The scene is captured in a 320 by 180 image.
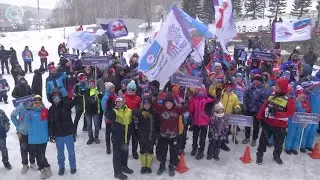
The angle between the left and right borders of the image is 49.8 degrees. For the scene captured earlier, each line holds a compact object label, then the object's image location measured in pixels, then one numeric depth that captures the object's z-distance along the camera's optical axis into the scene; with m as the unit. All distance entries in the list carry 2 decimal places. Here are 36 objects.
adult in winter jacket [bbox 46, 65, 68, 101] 9.86
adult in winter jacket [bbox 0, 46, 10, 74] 19.72
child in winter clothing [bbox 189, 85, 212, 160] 7.75
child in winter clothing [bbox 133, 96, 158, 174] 6.90
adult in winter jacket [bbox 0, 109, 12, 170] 7.06
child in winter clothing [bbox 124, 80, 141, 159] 7.50
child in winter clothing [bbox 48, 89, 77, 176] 6.75
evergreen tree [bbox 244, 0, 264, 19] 59.81
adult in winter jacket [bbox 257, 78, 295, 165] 7.38
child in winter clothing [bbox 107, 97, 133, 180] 6.85
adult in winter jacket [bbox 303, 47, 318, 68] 14.79
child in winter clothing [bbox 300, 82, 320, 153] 8.45
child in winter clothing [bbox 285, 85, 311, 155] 8.07
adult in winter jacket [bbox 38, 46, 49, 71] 20.54
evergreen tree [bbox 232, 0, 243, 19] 56.16
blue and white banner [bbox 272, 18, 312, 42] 12.40
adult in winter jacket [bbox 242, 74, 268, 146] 8.52
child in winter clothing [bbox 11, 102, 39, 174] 6.83
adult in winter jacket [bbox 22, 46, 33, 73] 19.81
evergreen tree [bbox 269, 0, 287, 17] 56.84
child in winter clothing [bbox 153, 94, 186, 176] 6.89
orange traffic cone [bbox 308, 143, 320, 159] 8.34
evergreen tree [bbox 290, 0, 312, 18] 54.06
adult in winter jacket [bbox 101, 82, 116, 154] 7.26
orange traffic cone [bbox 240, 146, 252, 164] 7.99
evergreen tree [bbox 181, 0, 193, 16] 50.59
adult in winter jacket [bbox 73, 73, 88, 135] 8.73
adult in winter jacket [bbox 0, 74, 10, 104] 13.13
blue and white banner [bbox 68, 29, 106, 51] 13.24
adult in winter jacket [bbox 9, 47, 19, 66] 19.12
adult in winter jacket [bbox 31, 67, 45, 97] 11.20
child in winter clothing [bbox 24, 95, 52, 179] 6.72
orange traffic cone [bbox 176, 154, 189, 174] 7.48
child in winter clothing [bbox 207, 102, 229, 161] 7.73
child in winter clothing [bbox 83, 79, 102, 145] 8.65
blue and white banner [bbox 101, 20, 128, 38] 14.35
